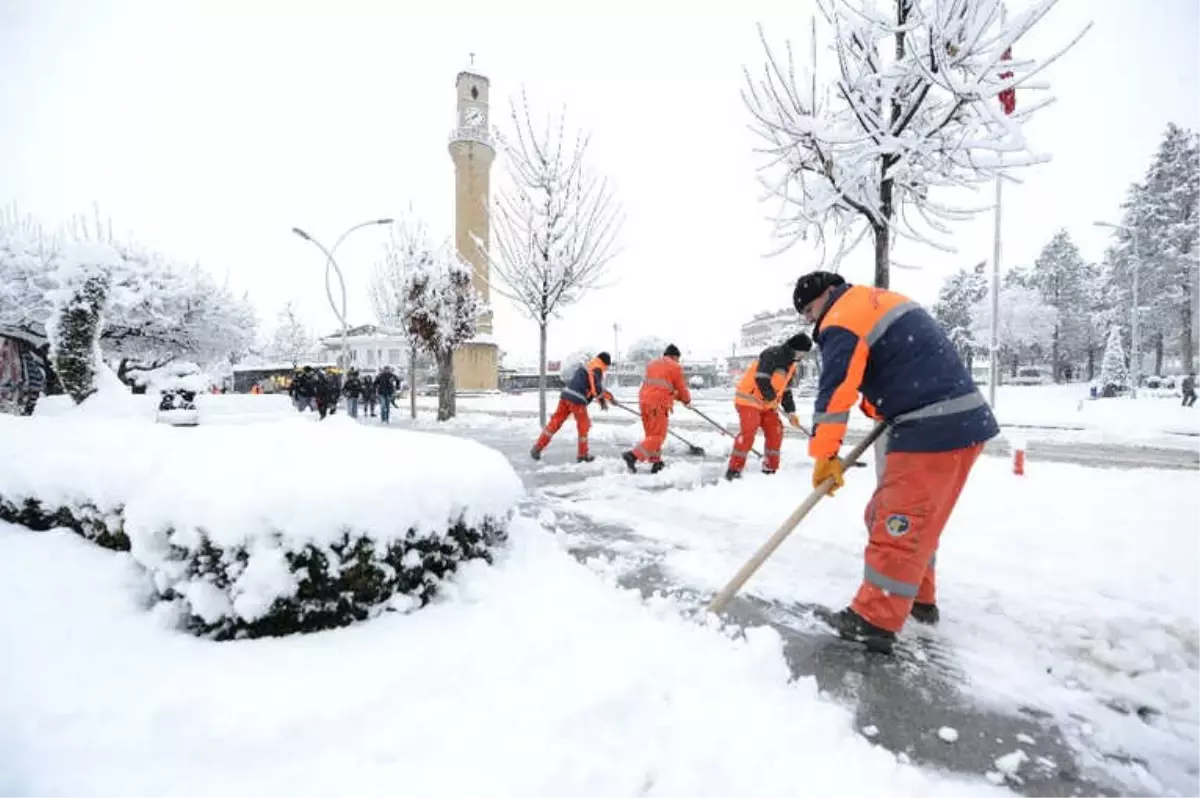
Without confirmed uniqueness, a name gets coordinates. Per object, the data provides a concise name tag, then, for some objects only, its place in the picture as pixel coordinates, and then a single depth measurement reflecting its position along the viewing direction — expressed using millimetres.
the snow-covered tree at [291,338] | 63844
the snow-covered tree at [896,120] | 5312
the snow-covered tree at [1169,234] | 30016
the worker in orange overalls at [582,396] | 7508
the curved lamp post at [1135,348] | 23484
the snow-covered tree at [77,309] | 6871
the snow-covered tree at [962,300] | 45969
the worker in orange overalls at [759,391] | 6430
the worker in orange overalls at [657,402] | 6906
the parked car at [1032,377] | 44094
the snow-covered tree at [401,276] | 15891
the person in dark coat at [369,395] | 19953
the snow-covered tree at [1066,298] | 43844
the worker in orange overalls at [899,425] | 2438
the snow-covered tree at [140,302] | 19828
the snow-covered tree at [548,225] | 10984
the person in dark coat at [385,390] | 16641
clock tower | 41062
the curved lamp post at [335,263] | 19094
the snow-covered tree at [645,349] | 62375
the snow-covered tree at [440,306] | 15594
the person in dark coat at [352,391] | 18219
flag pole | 15918
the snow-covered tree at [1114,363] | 28947
